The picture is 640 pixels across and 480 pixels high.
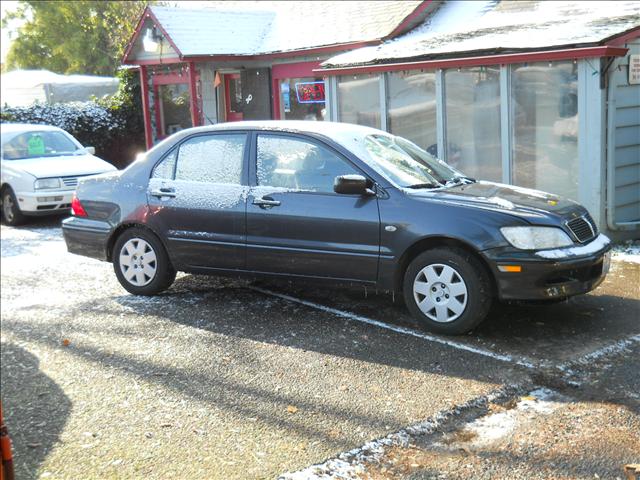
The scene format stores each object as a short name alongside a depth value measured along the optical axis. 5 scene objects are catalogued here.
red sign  14.89
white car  12.45
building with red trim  9.18
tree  43.97
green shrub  18.98
